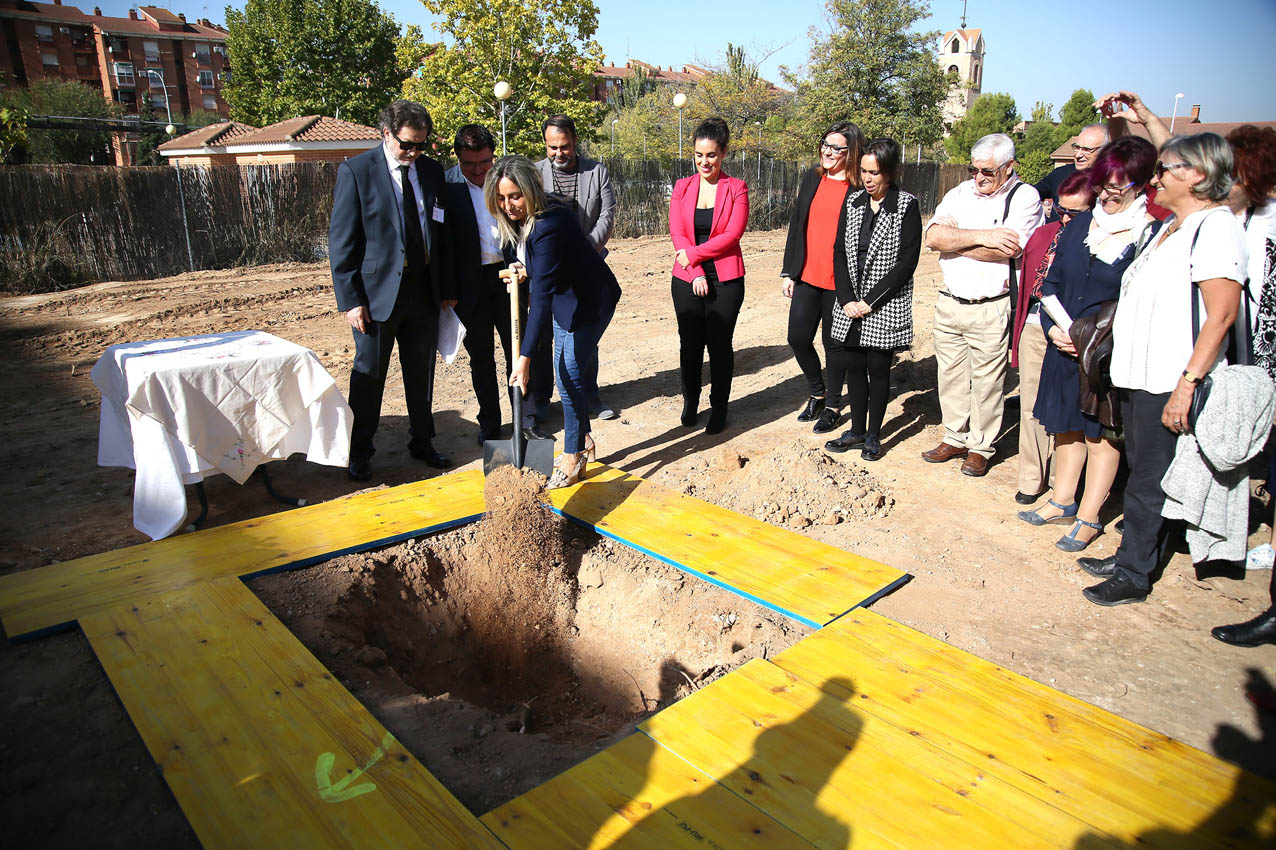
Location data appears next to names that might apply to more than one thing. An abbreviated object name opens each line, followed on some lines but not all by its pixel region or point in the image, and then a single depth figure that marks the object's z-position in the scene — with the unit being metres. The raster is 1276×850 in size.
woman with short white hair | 2.58
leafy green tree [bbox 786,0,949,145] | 27.97
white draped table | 3.38
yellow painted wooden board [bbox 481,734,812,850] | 1.80
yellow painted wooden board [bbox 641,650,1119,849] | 1.84
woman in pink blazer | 4.69
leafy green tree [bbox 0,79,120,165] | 34.56
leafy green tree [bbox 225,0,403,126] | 35.25
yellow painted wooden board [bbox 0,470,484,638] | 2.84
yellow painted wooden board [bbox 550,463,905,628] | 2.99
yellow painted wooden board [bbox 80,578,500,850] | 1.83
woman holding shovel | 3.59
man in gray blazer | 4.94
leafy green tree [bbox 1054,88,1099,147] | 38.59
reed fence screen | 10.82
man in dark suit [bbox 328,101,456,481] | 4.09
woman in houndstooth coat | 4.27
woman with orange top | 4.46
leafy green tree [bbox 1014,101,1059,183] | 33.25
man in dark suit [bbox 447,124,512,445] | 4.52
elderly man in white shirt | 3.94
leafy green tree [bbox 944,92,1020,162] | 42.66
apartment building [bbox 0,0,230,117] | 53.00
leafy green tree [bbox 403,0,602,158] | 28.79
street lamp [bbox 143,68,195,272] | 12.09
